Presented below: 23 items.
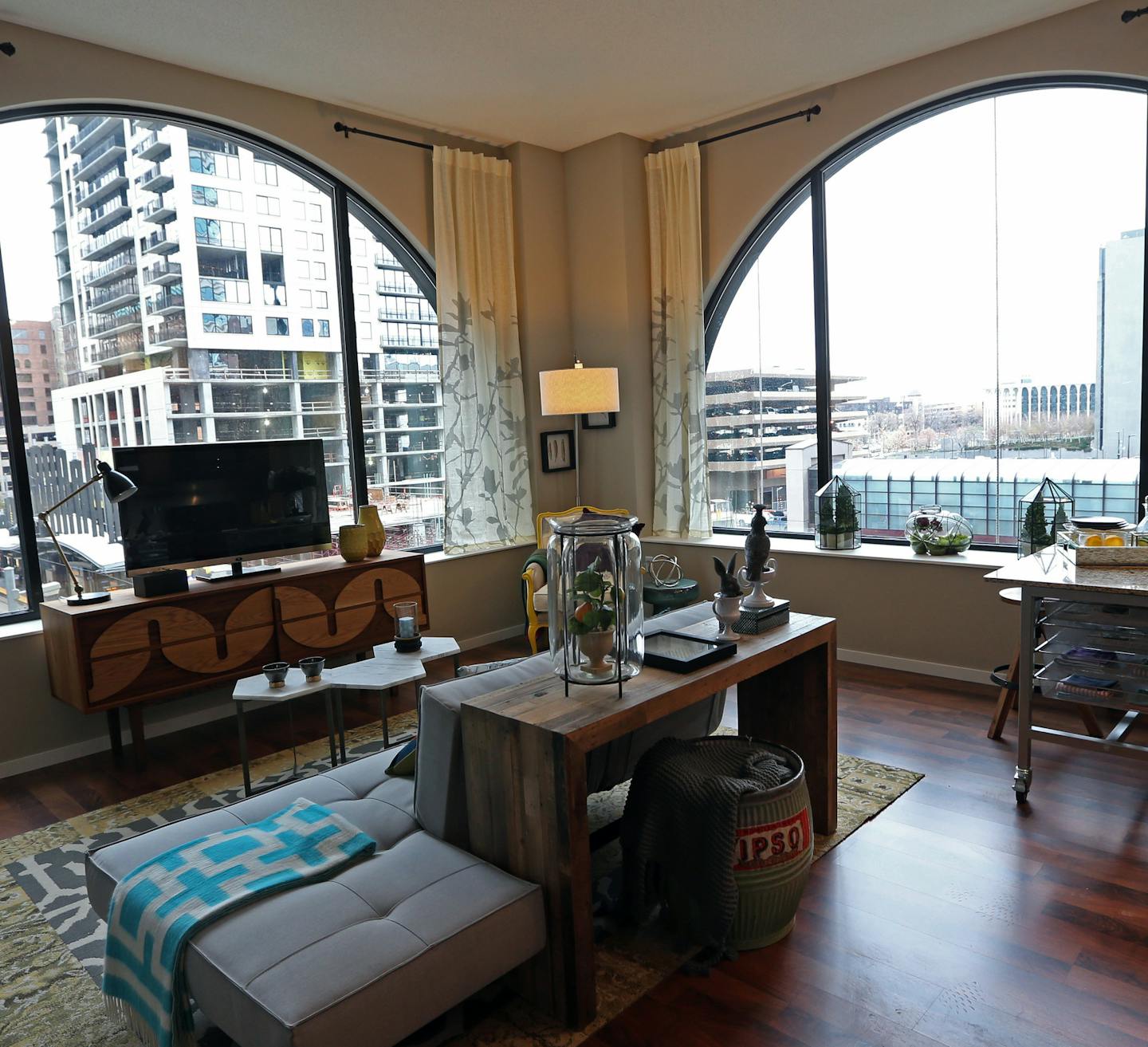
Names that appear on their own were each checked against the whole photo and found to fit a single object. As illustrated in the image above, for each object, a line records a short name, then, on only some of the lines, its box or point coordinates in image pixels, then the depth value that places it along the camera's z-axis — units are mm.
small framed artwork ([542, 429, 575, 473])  5867
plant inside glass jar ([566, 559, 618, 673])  2188
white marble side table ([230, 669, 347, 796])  3217
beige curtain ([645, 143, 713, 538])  5418
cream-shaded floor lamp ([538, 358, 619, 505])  5098
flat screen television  3988
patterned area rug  2100
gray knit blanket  2164
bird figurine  2695
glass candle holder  3629
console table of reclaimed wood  1954
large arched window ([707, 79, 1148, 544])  4219
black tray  2334
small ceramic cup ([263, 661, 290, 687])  3285
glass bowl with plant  4562
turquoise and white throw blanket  1824
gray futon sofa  1657
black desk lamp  3713
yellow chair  4914
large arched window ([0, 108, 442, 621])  4016
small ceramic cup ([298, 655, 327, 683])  3361
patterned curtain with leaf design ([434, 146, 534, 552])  5324
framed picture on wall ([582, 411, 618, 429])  5773
